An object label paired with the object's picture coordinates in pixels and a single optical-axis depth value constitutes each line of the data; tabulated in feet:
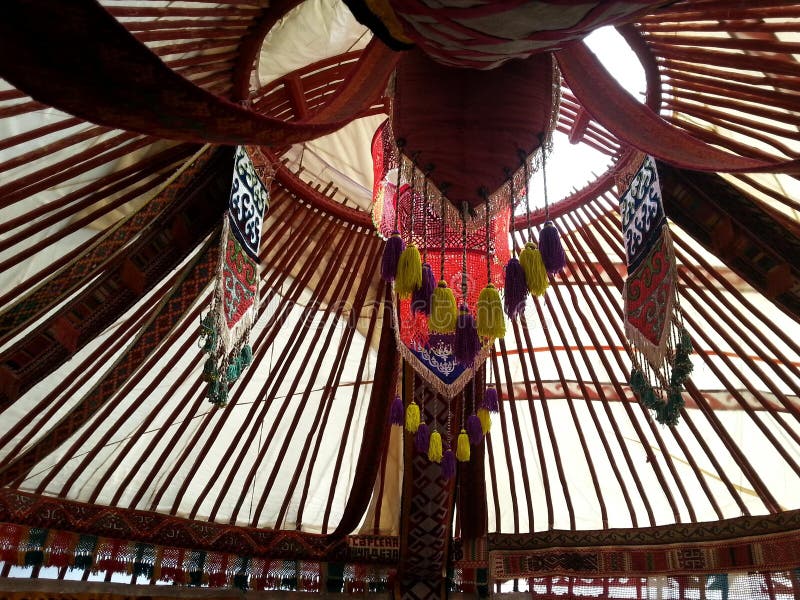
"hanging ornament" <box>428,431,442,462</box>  13.85
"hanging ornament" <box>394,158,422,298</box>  9.62
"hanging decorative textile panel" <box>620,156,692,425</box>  11.27
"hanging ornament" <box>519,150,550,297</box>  9.41
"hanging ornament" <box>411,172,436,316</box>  9.77
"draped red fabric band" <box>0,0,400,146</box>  4.58
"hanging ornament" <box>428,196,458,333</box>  9.72
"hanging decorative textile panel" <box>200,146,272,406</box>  11.02
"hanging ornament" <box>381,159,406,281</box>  9.70
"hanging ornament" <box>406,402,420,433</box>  13.70
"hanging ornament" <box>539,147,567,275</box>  9.38
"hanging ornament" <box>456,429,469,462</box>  14.14
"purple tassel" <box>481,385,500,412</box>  14.29
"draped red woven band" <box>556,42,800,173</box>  8.72
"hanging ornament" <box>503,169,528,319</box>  9.53
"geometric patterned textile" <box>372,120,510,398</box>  12.87
